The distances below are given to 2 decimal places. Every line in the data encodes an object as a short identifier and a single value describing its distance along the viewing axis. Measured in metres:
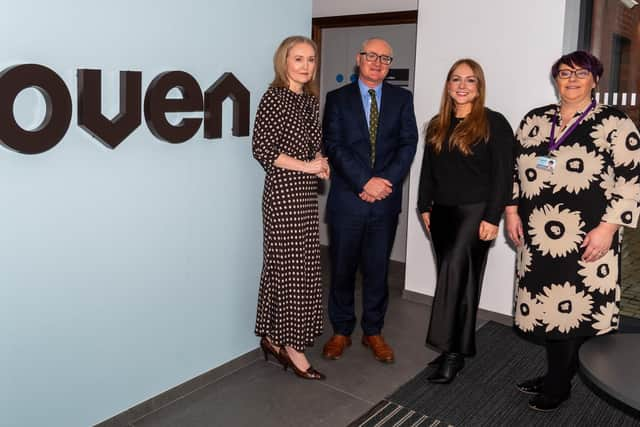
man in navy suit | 3.19
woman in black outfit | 2.87
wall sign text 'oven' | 2.03
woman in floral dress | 2.45
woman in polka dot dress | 2.88
